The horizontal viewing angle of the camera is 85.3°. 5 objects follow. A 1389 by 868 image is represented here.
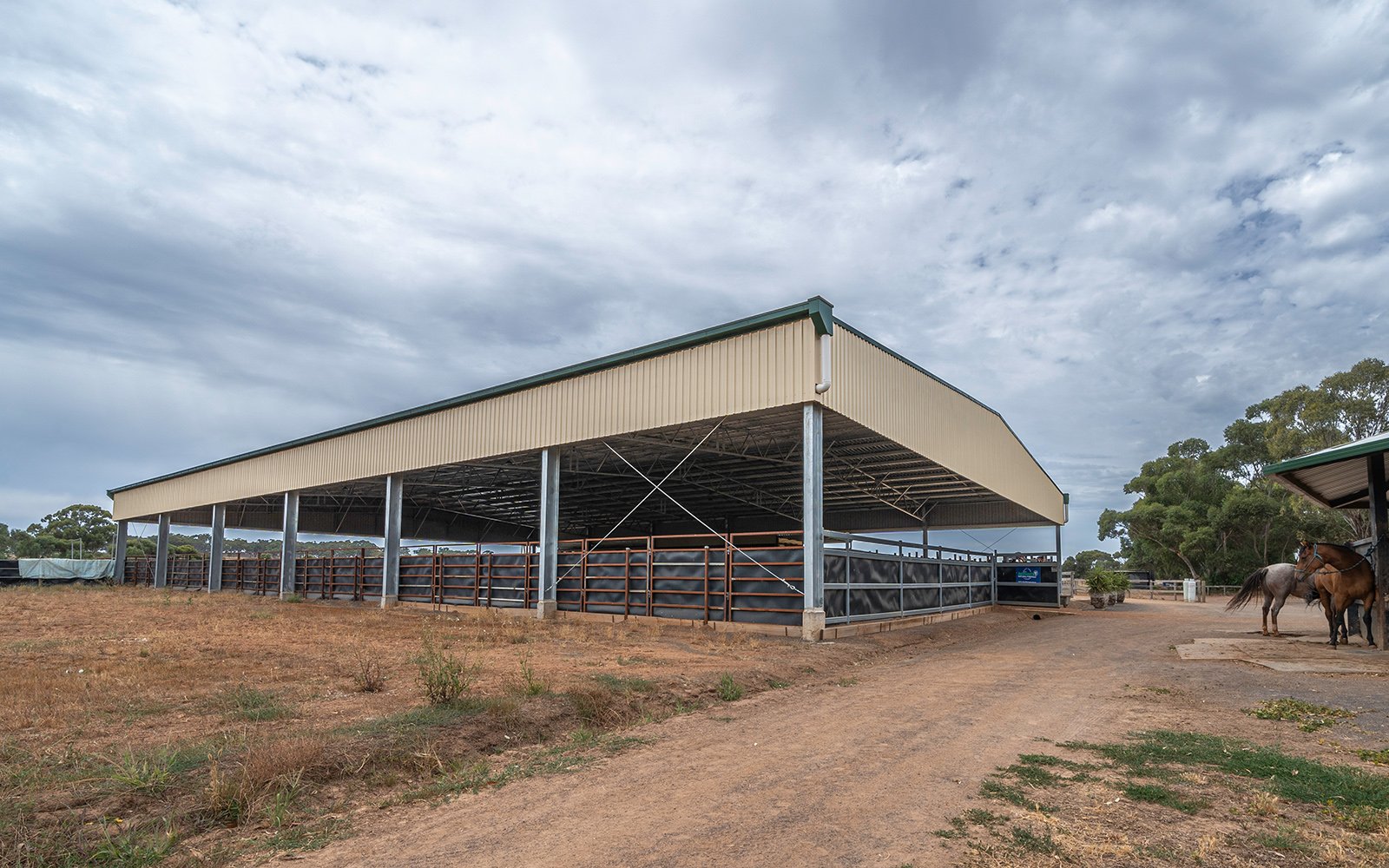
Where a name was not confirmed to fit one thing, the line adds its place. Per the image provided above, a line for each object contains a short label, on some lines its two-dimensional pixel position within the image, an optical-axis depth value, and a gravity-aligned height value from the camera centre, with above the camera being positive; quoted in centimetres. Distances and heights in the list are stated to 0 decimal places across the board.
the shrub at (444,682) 870 -194
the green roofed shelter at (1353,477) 1455 +96
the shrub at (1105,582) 4012 -361
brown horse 1499 -122
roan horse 1909 -173
